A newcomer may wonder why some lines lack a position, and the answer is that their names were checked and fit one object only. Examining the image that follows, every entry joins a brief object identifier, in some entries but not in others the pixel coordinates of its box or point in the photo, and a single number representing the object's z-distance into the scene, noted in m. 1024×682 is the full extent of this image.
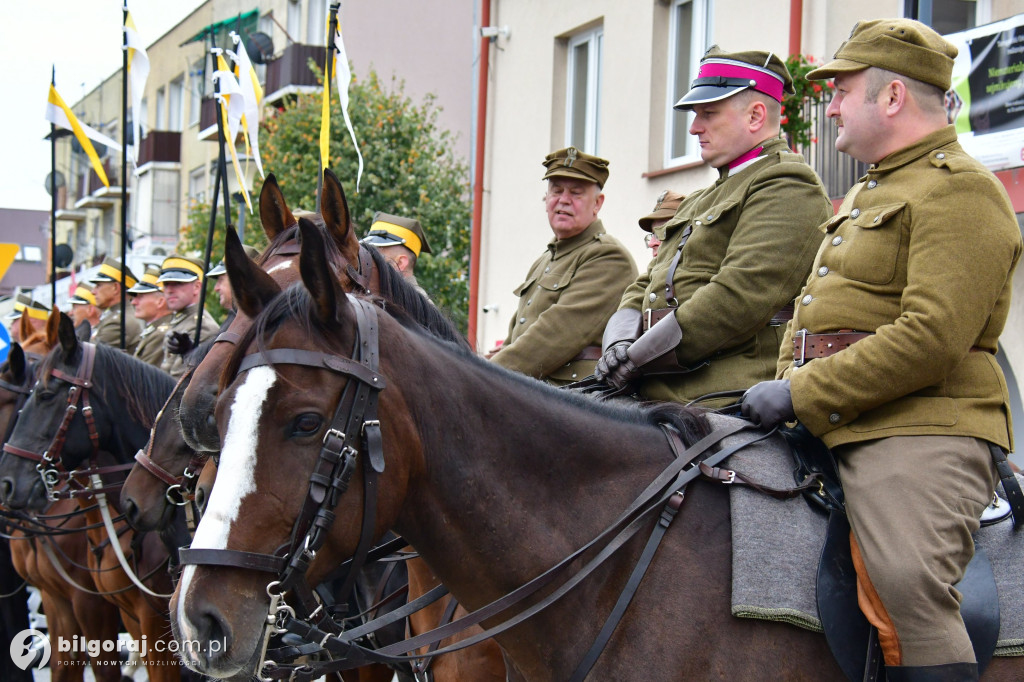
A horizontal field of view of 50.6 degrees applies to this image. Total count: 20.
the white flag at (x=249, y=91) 7.63
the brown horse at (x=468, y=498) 2.46
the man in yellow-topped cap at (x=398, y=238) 6.44
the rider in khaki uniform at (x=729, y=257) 3.68
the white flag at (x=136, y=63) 7.94
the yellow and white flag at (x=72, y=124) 8.31
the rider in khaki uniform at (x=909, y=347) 2.68
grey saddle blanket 2.74
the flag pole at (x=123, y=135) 7.38
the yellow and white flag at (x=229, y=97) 7.51
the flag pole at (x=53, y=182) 8.52
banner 8.54
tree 17.81
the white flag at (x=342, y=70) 6.10
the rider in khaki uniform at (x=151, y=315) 8.80
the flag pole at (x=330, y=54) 5.59
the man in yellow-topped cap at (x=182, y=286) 8.87
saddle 2.74
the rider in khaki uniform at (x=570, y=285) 5.10
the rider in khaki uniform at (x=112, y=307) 10.21
